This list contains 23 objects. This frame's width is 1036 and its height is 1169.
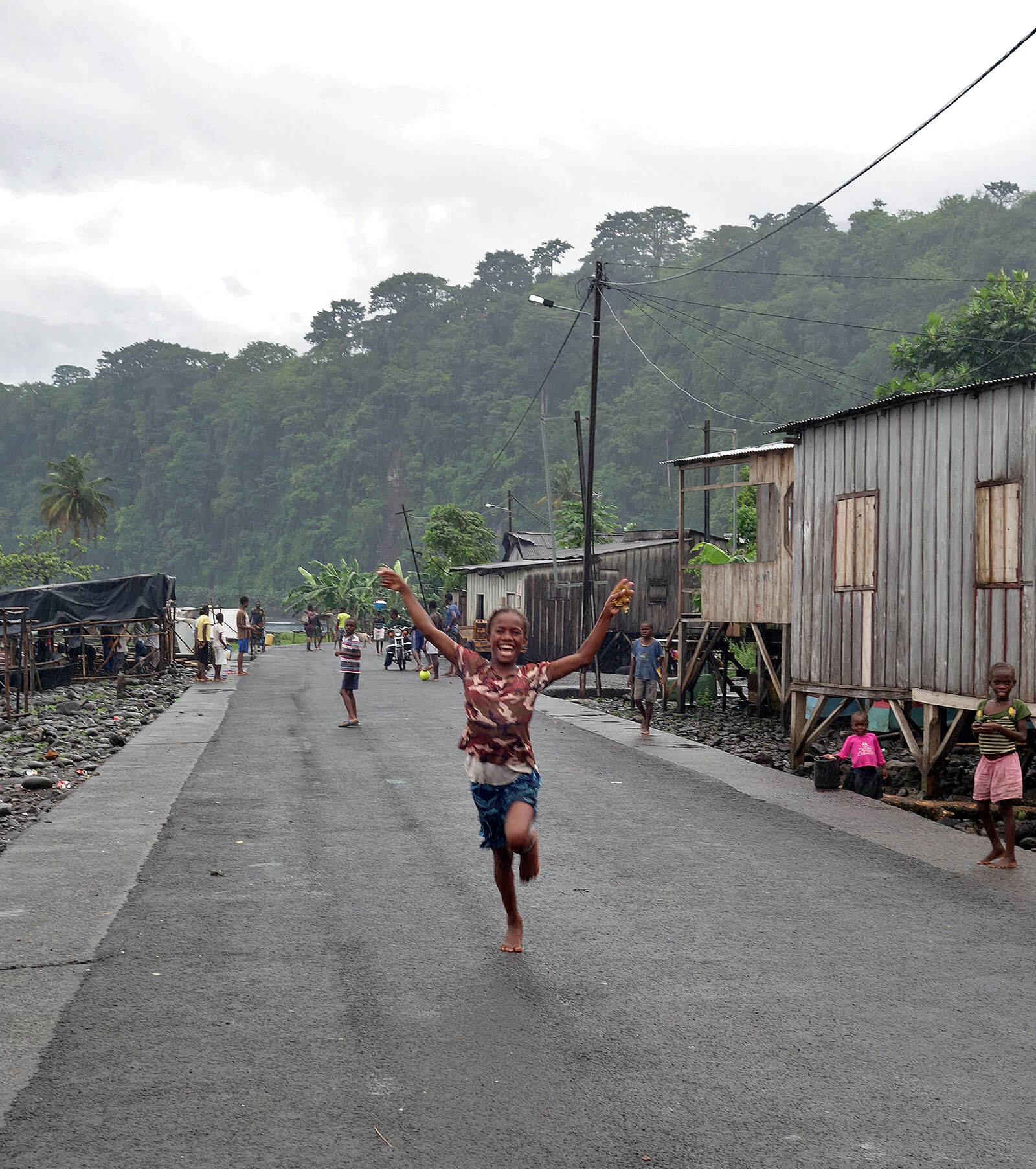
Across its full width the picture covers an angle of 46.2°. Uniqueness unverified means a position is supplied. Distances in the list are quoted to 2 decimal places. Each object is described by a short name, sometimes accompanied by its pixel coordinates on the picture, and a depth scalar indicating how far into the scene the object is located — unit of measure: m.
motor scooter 34.84
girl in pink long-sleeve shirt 12.73
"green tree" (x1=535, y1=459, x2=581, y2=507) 72.56
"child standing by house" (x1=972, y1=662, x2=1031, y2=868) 8.48
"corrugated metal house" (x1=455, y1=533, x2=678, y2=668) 36.41
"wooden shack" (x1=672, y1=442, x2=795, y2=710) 20.20
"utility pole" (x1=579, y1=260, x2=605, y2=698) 26.58
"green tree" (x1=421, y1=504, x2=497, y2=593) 56.03
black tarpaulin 29.42
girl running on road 6.07
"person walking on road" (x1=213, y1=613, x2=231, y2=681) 29.23
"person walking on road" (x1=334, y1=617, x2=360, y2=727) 17.12
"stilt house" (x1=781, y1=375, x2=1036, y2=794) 11.23
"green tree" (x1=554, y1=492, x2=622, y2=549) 47.03
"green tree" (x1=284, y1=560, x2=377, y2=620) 62.16
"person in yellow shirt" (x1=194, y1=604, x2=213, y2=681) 27.83
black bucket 12.58
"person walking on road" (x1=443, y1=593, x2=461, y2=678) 27.98
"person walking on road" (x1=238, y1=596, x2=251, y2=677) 32.16
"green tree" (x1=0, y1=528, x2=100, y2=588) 55.50
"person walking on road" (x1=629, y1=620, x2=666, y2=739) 17.56
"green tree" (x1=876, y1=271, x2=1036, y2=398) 29.16
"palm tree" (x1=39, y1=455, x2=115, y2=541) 70.94
